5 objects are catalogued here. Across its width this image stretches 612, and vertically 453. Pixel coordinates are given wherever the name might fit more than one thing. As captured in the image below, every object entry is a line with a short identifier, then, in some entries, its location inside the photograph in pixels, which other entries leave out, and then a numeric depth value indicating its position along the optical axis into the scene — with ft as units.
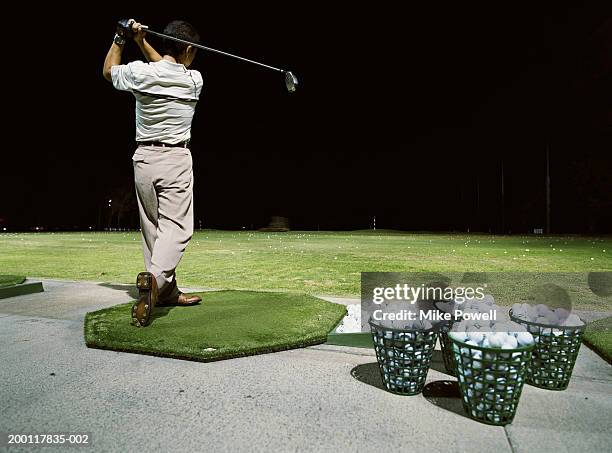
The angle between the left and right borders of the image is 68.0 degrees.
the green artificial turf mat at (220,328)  10.53
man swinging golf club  12.54
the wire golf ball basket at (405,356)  8.13
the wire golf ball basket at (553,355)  8.59
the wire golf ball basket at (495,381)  7.09
